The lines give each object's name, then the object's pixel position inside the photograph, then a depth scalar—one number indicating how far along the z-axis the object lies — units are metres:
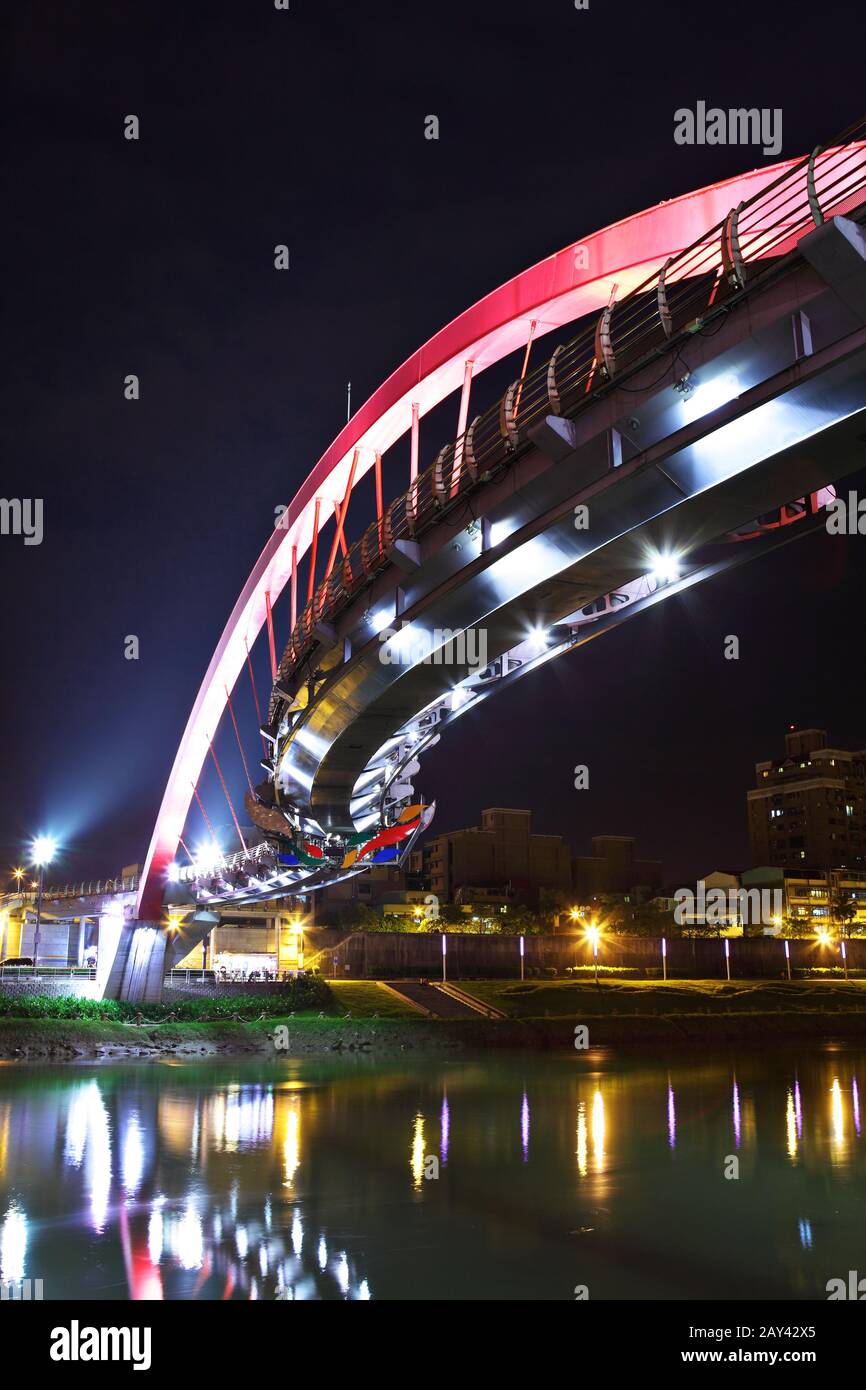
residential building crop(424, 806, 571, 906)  119.19
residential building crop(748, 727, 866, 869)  136.75
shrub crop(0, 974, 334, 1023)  39.72
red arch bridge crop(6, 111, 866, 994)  10.63
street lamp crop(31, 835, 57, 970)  51.03
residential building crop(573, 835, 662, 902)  137.62
